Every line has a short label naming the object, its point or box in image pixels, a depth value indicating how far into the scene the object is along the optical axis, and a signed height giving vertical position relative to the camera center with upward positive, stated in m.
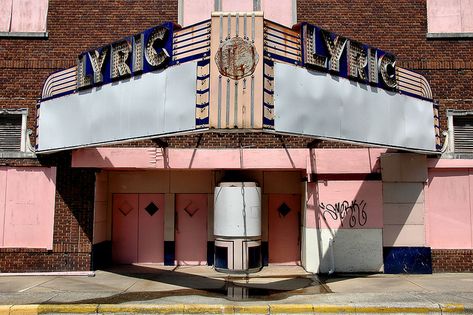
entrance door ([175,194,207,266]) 14.19 -0.72
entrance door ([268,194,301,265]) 14.20 -0.73
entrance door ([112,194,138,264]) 14.27 -0.72
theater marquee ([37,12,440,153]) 8.48 +2.35
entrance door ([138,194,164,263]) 14.24 -0.69
